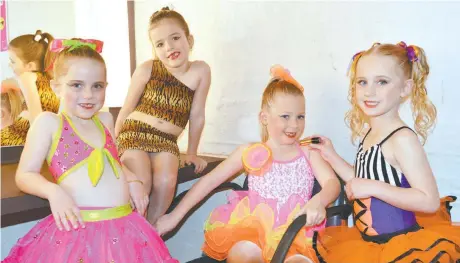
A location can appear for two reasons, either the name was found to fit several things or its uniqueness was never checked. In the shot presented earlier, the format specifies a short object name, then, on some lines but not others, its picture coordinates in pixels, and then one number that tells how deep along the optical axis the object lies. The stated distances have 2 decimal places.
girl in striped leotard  1.82
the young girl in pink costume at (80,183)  1.70
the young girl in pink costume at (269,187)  2.04
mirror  2.42
